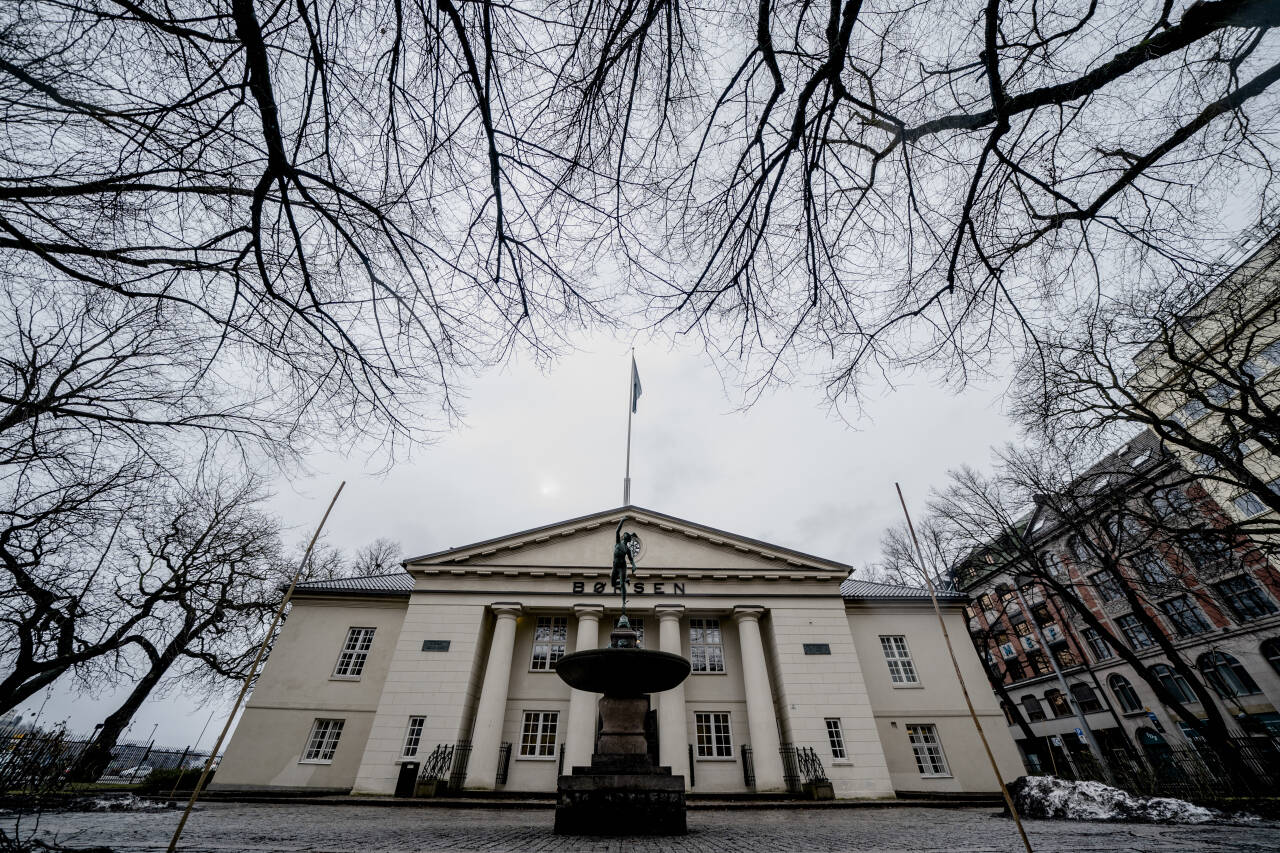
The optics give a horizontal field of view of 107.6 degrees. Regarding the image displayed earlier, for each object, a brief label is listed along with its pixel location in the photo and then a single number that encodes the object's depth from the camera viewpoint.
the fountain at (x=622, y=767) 6.68
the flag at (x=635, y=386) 17.11
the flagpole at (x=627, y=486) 14.84
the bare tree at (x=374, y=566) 35.47
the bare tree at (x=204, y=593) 16.81
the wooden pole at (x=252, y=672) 3.38
